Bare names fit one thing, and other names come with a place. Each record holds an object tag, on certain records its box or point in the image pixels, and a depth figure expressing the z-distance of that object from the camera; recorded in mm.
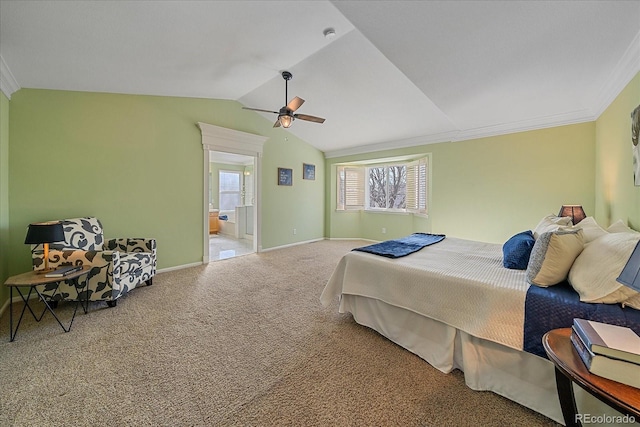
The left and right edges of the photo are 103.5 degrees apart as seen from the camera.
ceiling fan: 3301
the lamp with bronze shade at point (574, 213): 2969
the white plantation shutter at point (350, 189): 6820
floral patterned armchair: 2602
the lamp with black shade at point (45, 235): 2230
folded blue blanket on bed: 2381
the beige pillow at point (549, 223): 2312
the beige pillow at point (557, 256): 1521
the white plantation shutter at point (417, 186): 5480
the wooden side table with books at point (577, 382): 755
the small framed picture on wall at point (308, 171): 6277
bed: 1390
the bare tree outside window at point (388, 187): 6297
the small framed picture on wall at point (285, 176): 5691
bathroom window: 8621
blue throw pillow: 1906
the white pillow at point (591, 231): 1668
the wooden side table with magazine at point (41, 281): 2100
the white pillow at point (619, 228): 1763
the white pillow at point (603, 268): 1263
